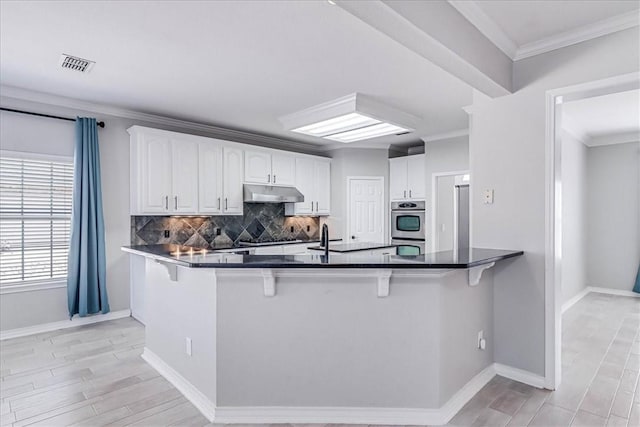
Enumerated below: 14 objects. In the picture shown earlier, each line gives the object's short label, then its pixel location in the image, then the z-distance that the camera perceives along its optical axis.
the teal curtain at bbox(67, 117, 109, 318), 4.11
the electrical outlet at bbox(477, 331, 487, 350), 2.75
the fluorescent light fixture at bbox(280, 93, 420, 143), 3.98
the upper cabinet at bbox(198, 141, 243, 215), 4.98
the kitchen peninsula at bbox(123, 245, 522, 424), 2.27
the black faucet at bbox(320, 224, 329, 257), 3.06
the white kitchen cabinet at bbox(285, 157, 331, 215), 6.21
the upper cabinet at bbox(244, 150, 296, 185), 5.52
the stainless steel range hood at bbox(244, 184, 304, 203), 5.39
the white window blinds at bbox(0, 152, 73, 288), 3.84
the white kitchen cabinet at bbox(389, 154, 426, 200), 6.20
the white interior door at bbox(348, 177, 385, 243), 6.57
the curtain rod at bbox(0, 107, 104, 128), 3.81
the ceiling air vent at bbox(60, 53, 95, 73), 3.04
